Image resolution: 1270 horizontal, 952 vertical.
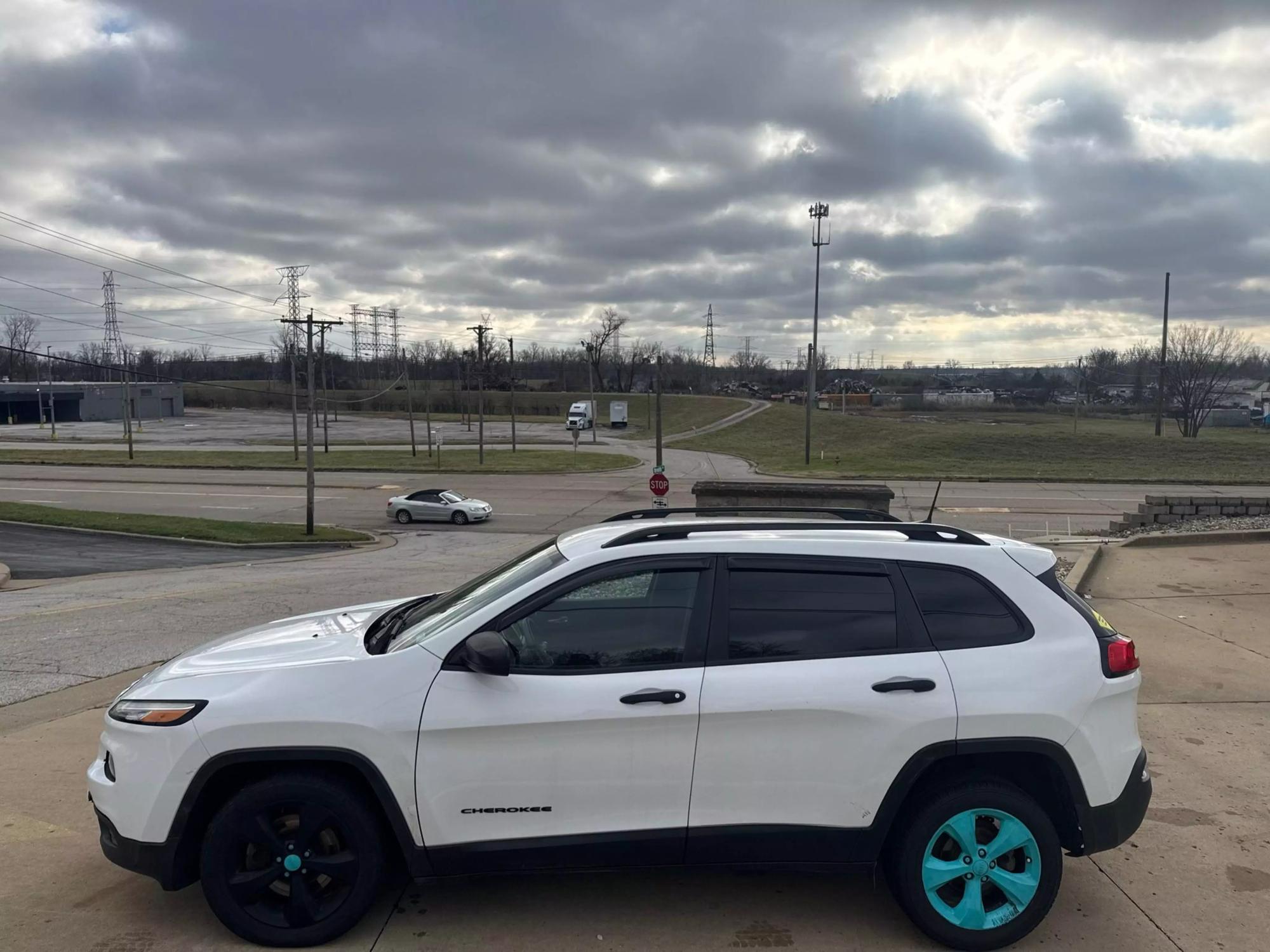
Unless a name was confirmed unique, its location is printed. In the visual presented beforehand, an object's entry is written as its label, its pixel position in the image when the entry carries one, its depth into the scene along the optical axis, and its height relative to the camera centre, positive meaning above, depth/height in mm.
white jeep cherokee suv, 3354 -1364
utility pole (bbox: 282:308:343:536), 27183 -1169
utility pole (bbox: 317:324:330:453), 52762 -2089
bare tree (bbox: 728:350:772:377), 182175 +7423
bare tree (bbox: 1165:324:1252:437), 66375 +1916
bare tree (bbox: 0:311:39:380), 148250 +7799
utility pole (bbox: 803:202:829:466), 51188 +4048
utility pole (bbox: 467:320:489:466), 49281 +2304
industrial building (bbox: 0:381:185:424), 107938 -1332
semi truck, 75875 -1711
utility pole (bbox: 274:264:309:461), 55766 +6820
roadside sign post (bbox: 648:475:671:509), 27047 -2760
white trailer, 85562 -1857
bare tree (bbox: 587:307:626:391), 147875 +9883
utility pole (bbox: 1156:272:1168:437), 57688 +1500
